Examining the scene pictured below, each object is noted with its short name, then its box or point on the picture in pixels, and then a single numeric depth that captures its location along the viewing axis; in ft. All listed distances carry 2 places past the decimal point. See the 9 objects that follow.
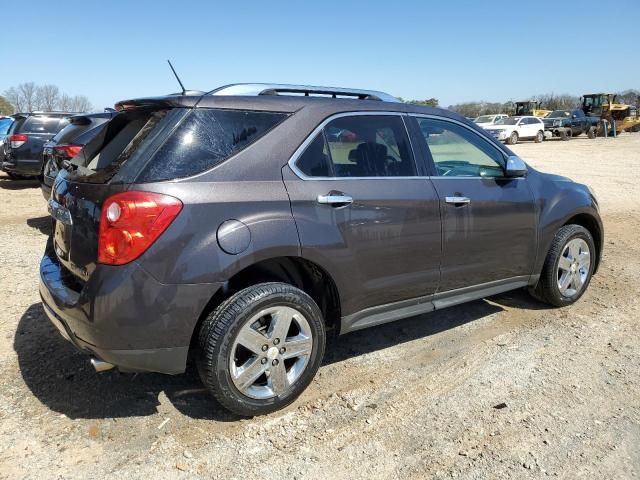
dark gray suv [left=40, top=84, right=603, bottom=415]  8.79
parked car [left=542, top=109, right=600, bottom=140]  116.88
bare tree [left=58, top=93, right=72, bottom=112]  154.33
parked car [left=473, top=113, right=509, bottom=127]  106.68
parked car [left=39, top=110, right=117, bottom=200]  23.04
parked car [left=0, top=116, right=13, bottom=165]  49.52
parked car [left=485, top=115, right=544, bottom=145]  98.84
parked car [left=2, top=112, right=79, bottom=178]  37.35
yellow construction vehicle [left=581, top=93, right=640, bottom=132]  125.90
